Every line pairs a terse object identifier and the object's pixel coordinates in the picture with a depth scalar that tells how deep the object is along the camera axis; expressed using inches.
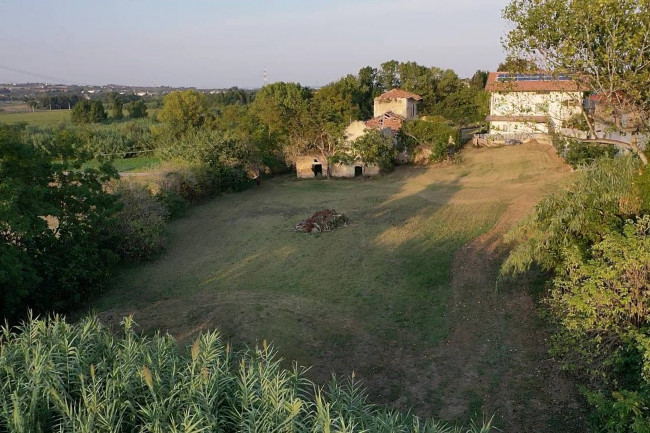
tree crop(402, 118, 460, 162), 1504.7
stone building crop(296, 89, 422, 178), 1510.8
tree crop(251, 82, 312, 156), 1606.8
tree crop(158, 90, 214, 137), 2050.9
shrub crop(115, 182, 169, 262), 789.2
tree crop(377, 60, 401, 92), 2775.6
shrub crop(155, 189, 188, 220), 1053.8
